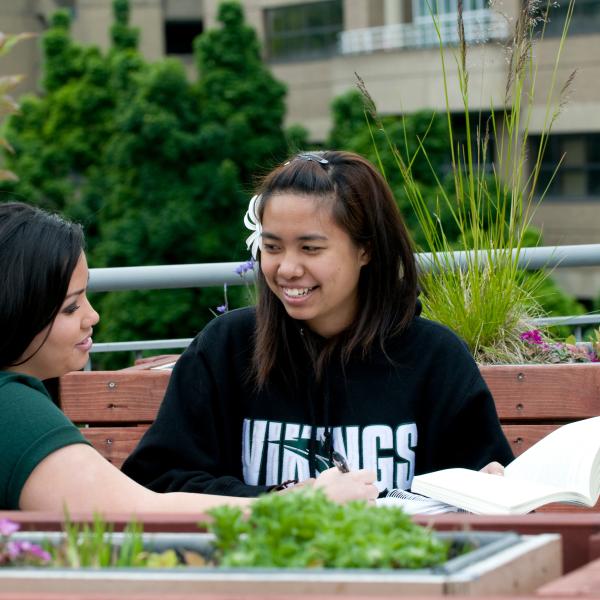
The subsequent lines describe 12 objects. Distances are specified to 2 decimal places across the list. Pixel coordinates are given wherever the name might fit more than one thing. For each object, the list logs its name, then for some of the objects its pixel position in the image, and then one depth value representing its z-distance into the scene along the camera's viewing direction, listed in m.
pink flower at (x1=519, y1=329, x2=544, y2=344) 7.18
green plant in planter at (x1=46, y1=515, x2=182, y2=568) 2.50
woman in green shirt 3.63
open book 3.87
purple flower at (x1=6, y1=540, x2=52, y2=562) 2.57
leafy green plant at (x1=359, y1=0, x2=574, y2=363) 7.02
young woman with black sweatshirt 5.18
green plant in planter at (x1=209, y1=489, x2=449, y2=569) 2.40
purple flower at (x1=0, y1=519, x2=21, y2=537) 2.65
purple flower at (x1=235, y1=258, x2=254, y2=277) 7.58
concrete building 45.13
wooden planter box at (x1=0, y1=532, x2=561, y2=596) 2.30
